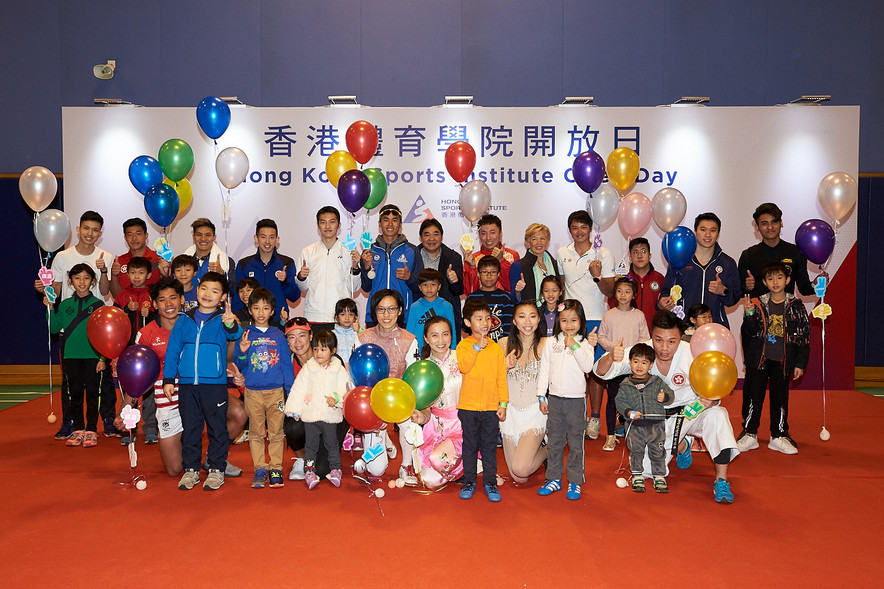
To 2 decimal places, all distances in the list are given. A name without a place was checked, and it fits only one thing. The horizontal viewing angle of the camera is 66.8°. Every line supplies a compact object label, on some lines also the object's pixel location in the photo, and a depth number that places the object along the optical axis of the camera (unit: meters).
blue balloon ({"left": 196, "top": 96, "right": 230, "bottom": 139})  6.04
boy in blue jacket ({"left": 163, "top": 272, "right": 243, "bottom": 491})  4.18
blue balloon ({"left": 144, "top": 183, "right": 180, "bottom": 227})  5.41
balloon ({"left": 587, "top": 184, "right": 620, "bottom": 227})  5.88
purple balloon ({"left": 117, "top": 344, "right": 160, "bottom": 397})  4.05
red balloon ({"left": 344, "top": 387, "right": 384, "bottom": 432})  3.87
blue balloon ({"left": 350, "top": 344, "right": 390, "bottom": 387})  4.02
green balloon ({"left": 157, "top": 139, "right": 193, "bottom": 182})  5.87
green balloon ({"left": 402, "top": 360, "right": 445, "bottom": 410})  3.86
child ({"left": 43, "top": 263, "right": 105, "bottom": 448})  5.16
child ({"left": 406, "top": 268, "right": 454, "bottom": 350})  4.79
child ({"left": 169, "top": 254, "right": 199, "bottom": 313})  4.91
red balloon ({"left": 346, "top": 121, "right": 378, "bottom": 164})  6.00
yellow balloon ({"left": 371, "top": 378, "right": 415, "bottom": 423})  3.71
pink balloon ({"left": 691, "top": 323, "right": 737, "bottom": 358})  4.25
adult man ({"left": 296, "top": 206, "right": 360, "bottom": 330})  5.33
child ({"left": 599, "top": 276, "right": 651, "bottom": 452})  4.89
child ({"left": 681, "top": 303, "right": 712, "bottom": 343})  4.86
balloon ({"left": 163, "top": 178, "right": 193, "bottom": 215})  6.32
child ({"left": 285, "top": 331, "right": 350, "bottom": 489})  4.20
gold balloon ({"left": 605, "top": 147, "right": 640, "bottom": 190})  5.84
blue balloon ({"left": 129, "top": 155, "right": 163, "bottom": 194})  5.85
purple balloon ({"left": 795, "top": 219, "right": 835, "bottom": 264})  5.17
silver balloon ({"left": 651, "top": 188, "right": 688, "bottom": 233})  5.65
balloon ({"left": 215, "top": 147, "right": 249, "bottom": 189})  6.12
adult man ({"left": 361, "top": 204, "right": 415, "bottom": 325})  5.29
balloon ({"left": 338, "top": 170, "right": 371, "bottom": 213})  5.39
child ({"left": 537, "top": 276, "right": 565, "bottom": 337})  4.78
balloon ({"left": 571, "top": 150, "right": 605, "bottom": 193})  5.71
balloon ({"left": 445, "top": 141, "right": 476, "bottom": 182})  6.14
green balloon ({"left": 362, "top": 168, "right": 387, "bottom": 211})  5.78
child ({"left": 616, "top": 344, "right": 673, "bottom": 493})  4.17
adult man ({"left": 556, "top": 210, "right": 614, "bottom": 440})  5.31
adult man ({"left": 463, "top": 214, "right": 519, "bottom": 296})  5.37
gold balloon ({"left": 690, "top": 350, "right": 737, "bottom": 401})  3.88
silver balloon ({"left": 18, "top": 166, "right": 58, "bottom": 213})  5.73
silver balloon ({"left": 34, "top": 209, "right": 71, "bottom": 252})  5.53
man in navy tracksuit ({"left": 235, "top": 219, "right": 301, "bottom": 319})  5.38
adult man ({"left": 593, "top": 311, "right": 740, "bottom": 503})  4.09
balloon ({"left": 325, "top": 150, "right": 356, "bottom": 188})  6.11
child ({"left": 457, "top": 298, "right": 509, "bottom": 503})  4.03
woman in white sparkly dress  4.20
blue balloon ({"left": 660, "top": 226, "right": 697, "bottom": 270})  5.05
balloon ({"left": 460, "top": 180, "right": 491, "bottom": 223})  6.08
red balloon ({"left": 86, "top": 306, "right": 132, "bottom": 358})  4.35
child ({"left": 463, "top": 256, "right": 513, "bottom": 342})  4.85
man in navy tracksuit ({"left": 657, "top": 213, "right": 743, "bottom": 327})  5.17
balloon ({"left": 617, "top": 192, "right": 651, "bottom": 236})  5.75
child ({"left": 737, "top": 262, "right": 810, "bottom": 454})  4.96
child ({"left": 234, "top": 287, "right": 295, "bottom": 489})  4.25
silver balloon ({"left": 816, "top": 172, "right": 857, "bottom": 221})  5.60
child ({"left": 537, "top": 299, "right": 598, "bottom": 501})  4.07
